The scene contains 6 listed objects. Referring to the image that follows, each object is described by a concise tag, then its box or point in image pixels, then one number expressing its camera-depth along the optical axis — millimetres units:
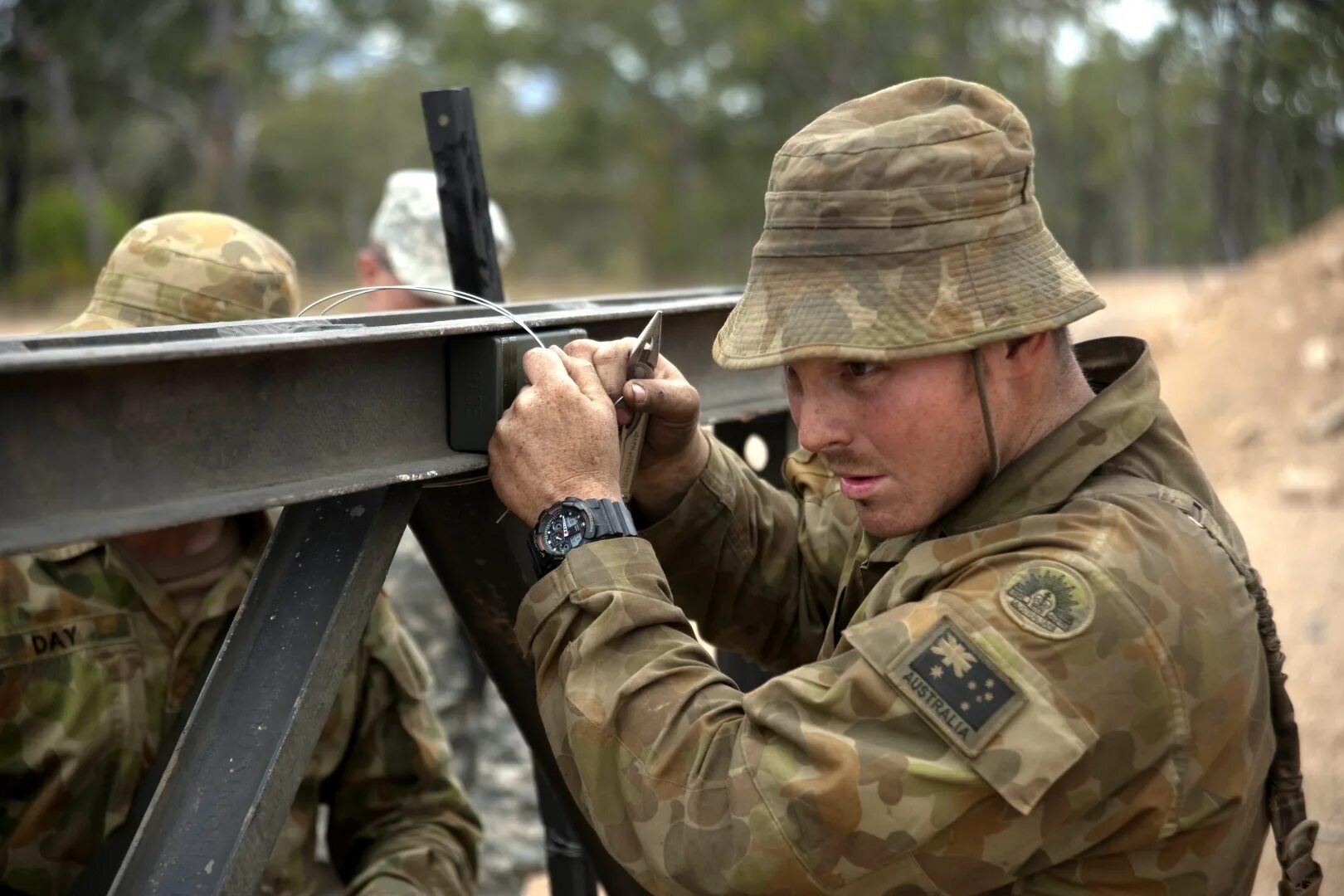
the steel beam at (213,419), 1635
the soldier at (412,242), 5398
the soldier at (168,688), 2676
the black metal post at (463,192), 2924
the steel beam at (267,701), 1988
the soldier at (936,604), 1896
